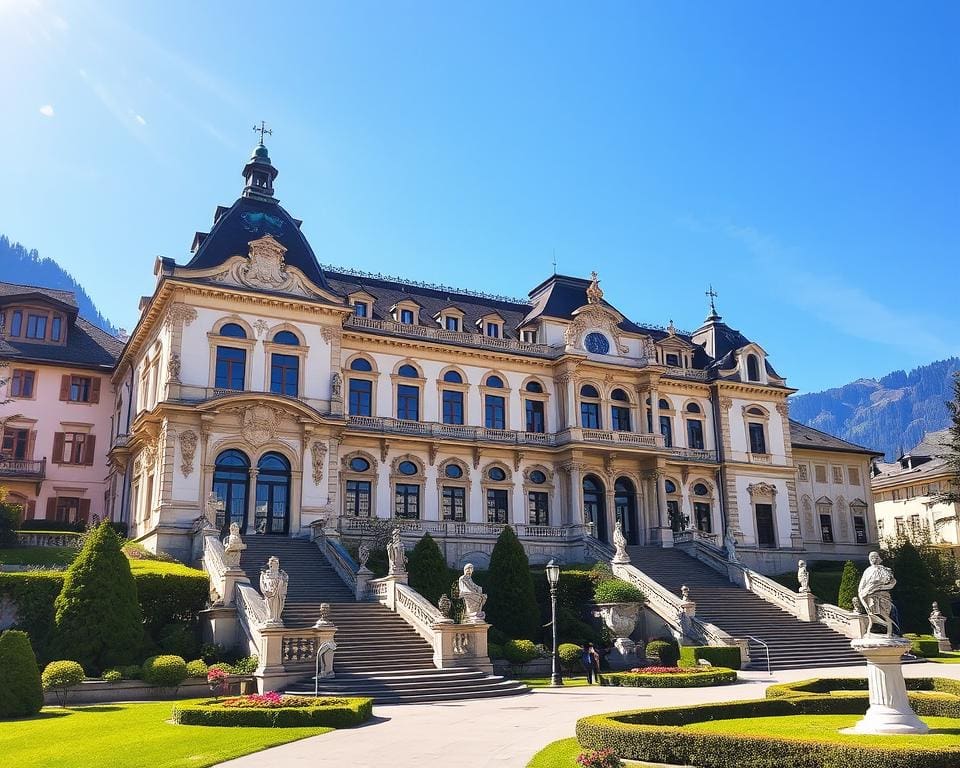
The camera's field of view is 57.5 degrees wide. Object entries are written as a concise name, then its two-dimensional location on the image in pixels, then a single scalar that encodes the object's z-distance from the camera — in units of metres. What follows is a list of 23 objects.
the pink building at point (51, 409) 46.28
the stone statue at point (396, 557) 30.56
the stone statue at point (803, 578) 37.91
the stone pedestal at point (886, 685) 14.64
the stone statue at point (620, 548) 39.03
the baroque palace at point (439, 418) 38.22
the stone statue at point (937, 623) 39.66
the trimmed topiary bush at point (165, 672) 23.37
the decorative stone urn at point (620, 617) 33.84
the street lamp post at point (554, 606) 27.06
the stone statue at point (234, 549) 28.23
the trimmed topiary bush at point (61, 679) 22.20
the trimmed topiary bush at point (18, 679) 19.48
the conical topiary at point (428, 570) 33.03
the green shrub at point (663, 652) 31.23
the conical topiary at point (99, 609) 24.67
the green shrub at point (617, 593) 34.06
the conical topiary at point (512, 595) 32.22
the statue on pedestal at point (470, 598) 27.25
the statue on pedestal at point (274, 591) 23.98
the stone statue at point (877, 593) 16.50
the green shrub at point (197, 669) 23.78
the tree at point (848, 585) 39.81
